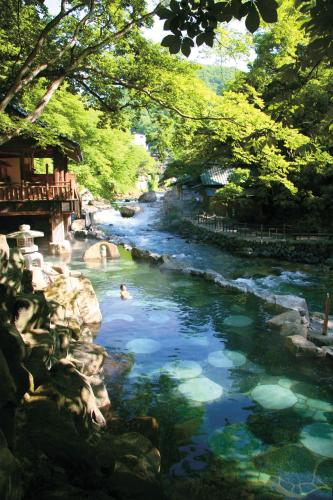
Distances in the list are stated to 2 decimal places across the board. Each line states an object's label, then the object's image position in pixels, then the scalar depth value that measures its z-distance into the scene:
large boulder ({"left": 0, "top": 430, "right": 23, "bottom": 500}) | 2.82
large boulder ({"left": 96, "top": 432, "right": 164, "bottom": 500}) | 4.39
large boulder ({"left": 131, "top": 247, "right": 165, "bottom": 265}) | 19.78
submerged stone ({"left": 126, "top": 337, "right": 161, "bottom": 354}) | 10.04
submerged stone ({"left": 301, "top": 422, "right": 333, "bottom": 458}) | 6.25
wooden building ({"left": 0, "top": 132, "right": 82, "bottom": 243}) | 19.67
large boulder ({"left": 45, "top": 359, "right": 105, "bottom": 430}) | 5.38
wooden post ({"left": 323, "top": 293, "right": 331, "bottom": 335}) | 10.22
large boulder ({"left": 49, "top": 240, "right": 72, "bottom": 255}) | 21.91
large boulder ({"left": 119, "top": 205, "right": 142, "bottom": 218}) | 43.78
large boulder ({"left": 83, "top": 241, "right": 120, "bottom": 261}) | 20.98
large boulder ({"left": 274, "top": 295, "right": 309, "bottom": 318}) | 12.55
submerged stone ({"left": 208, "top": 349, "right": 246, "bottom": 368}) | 9.26
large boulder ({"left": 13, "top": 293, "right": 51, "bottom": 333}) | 6.25
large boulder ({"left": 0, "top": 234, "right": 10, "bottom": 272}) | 6.49
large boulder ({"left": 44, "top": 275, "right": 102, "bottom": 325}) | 11.32
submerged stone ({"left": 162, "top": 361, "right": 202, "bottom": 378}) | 8.79
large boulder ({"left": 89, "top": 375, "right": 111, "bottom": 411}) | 7.12
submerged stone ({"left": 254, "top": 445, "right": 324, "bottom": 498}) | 5.45
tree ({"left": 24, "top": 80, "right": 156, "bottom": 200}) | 22.56
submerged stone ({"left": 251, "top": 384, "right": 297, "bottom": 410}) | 7.57
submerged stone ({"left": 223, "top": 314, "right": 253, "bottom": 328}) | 11.80
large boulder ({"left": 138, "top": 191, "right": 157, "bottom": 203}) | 51.44
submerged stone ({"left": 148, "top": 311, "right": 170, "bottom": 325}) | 12.07
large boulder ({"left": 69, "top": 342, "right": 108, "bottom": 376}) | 7.76
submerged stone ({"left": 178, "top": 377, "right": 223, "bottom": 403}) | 7.87
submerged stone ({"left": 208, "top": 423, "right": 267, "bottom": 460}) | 6.16
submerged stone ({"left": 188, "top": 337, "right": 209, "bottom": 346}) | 10.43
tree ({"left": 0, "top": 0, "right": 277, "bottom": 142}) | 9.38
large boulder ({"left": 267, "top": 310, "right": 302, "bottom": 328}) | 11.26
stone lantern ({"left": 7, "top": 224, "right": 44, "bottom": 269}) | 14.82
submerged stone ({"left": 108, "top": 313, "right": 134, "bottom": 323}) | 12.24
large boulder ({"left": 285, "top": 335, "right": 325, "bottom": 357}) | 9.40
